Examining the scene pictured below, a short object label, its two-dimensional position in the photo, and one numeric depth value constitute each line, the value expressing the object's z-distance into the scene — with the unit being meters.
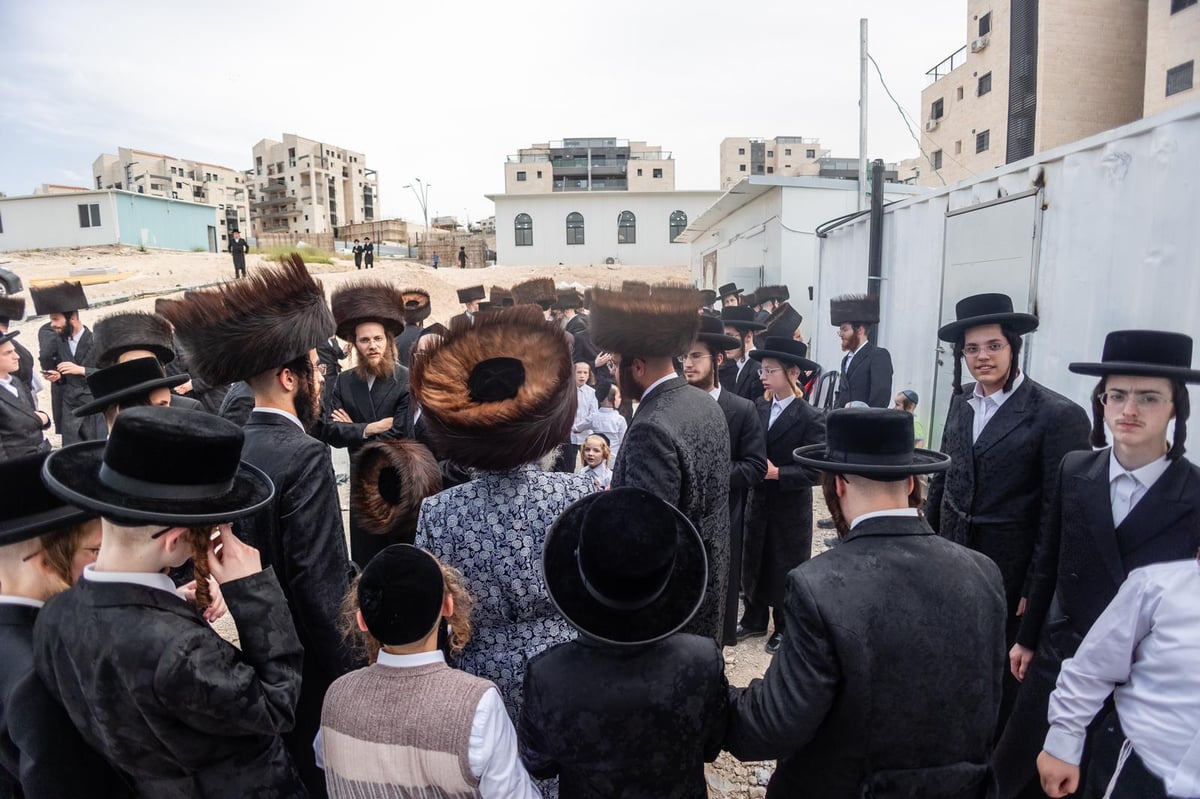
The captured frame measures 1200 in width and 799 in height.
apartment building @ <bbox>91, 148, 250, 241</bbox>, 67.38
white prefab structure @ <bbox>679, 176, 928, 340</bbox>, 12.71
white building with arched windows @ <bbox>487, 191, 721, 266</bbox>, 45.47
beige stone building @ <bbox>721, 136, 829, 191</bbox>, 77.38
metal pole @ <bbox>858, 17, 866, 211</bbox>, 12.92
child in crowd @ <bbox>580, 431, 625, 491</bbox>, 5.08
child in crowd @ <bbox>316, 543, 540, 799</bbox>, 1.62
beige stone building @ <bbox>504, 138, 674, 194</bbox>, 61.88
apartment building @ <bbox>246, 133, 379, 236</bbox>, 75.56
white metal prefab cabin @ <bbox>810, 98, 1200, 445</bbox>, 4.28
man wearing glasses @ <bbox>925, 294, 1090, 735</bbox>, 3.02
